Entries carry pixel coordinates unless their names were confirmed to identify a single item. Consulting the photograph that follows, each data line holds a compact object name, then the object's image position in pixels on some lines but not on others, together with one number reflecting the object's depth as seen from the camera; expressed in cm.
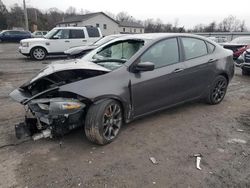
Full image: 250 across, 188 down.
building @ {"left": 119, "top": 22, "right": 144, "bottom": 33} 5521
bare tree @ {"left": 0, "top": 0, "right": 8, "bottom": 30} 3974
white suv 1030
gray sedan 257
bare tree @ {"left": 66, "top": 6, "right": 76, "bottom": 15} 8139
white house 4359
